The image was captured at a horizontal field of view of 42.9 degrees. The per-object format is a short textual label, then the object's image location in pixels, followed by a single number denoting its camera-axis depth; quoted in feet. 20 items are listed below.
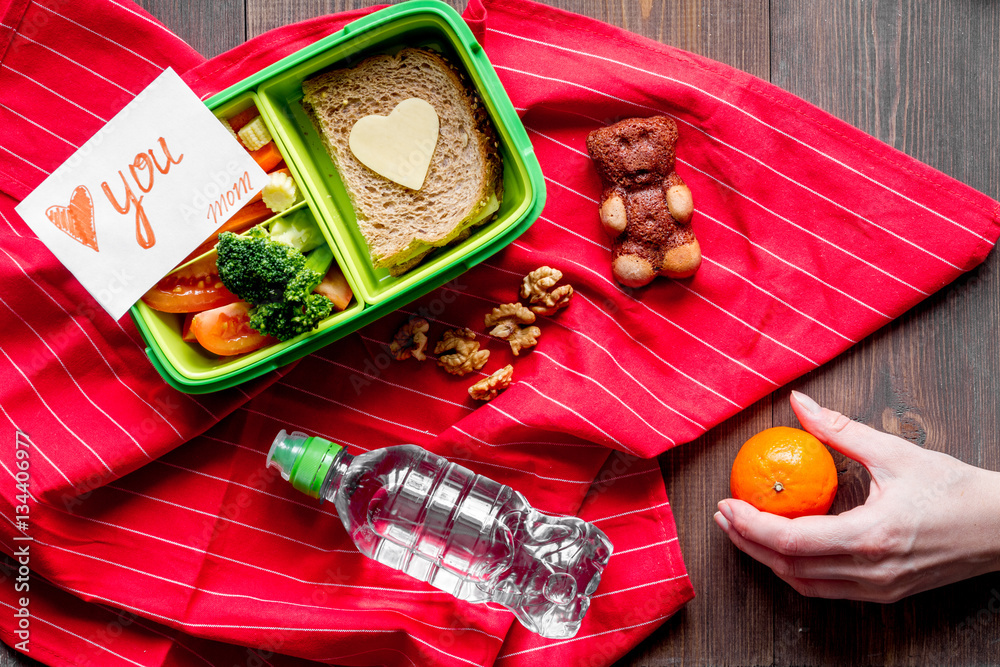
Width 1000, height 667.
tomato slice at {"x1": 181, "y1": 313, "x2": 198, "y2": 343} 2.19
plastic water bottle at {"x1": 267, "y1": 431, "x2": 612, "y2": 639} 2.31
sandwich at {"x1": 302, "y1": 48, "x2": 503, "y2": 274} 2.22
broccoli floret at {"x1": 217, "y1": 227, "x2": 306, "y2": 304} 2.11
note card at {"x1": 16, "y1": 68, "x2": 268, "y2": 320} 2.16
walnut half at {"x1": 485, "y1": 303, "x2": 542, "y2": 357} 2.31
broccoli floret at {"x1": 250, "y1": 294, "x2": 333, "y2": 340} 2.12
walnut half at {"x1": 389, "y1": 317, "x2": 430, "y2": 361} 2.30
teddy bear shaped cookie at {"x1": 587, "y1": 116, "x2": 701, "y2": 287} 2.27
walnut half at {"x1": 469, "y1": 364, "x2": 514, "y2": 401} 2.30
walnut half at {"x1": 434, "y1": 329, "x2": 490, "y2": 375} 2.31
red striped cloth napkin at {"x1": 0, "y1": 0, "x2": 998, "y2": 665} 2.27
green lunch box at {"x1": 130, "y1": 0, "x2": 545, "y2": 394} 2.17
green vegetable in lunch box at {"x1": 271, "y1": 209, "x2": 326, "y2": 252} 2.19
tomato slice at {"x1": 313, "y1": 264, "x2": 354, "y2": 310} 2.20
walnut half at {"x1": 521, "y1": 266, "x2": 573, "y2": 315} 2.30
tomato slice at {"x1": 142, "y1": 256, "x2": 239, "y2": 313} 2.17
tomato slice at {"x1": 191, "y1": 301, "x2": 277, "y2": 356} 2.16
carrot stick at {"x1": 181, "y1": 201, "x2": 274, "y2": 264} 2.19
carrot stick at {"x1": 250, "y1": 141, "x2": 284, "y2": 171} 2.21
